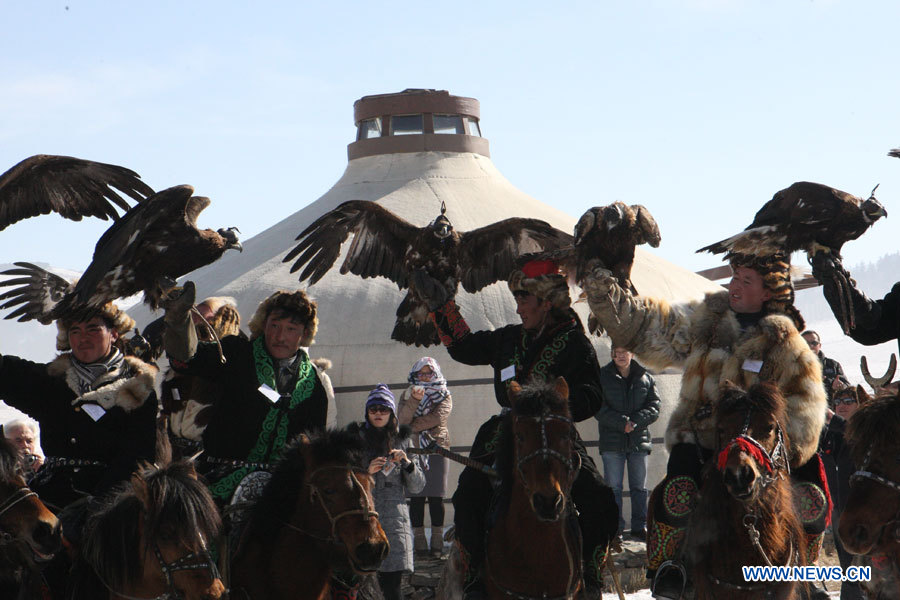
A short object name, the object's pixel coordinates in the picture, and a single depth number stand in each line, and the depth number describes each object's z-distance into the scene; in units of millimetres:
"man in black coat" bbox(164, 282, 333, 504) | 9234
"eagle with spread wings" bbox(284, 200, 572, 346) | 13461
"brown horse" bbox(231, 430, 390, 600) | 7871
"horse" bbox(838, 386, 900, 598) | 8000
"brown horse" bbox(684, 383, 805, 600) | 8234
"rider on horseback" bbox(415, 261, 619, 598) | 9437
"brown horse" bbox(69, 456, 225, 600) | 7301
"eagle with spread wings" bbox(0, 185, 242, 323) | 8414
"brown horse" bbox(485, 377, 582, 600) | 8578
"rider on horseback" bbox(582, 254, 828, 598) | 9164
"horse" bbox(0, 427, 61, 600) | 7863
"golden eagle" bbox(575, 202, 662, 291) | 9648
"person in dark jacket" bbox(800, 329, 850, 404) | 15820
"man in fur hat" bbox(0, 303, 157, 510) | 9234
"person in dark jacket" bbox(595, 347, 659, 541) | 18578
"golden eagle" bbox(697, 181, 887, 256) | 9133
